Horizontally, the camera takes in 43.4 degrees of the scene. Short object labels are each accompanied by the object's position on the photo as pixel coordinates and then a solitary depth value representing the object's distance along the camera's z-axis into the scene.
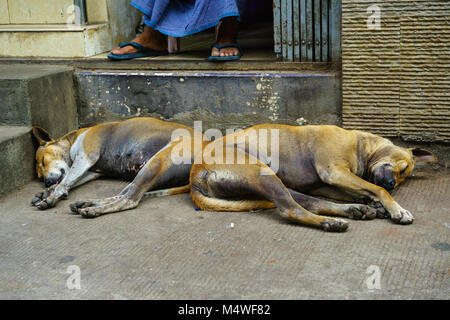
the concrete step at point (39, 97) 4.96
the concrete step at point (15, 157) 4.61
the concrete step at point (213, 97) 4.92
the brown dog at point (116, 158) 4.38
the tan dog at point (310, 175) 3.82
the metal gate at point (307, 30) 4.88
